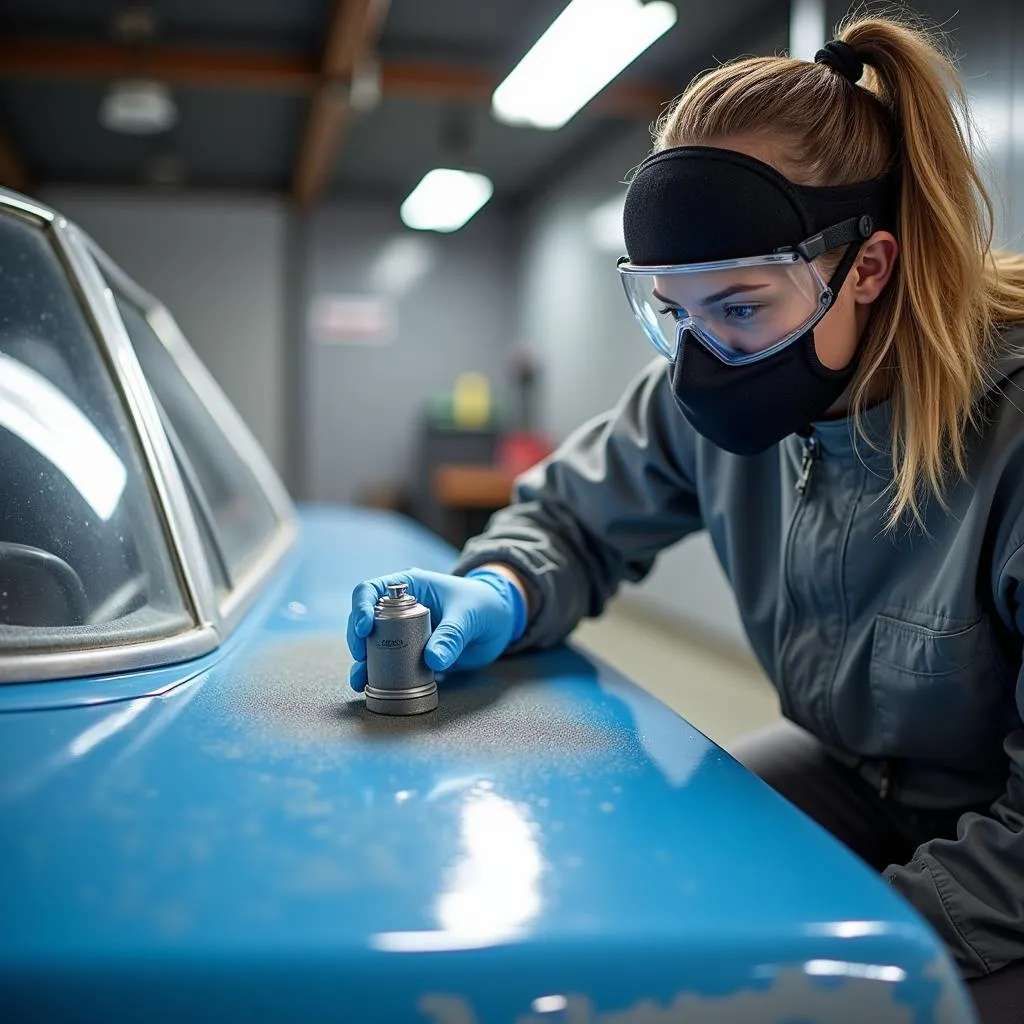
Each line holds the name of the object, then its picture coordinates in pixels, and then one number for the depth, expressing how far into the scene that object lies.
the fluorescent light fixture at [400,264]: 8.56
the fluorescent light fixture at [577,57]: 3.91
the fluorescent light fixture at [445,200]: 7.00
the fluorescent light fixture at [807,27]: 3.61
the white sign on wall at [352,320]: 8.45
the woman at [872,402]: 1.12
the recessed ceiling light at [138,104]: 5.20
